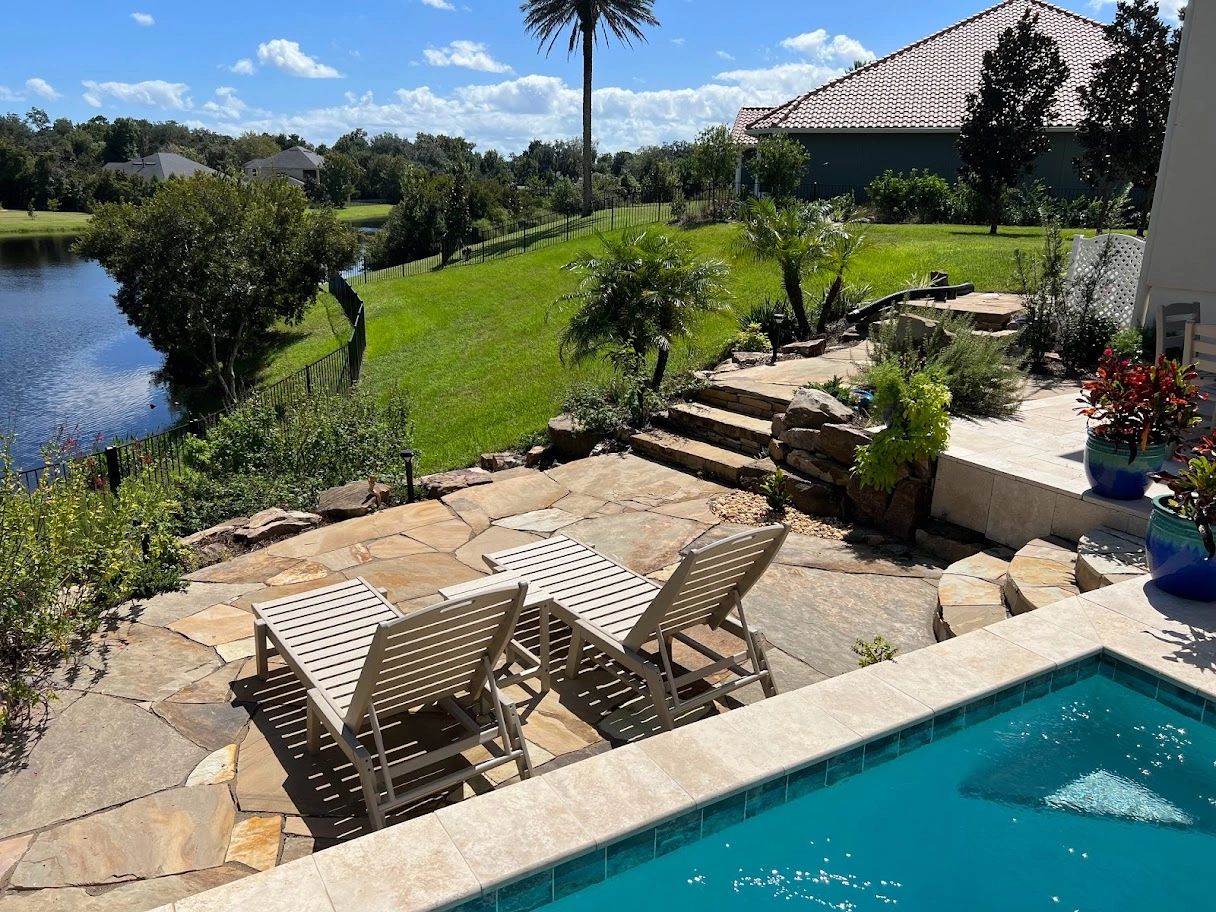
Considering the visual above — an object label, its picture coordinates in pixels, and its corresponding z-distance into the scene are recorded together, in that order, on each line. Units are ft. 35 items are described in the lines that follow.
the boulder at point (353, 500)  25.55
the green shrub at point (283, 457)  27.99
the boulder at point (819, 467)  23.61
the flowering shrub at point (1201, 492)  15.03
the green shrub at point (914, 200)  75.20
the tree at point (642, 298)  31.48
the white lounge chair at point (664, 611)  13.74
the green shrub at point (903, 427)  21.12
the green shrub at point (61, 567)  15.17
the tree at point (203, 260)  63.98
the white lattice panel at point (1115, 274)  34.24
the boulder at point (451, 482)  27.12
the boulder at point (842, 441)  23.25
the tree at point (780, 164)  74.84
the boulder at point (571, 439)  30.55
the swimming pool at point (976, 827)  10.63
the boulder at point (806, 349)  37.14
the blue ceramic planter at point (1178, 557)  15.38
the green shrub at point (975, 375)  26.40
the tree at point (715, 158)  85.71
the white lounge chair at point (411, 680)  11.61
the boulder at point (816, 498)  23.76
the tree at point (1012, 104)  61.93
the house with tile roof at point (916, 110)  79.66
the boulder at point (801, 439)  24.43
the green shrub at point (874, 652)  14.64
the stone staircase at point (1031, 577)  16.84
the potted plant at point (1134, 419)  18.17
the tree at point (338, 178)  256.99
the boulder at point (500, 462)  31.09
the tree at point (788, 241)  37.50
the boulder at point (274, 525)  23.43
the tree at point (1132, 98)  51.83
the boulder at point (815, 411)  24.25
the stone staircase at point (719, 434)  27.07
